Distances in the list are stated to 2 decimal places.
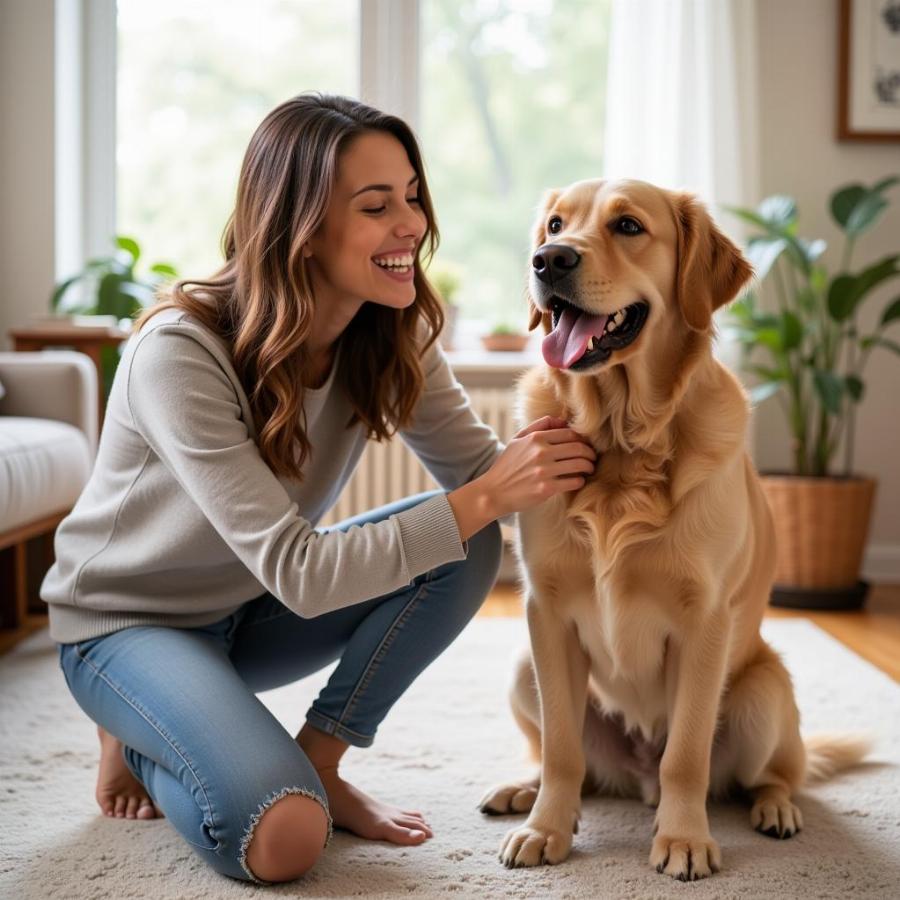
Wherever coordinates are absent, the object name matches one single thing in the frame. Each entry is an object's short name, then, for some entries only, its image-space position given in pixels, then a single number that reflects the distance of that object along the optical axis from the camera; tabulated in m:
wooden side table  3.38
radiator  3.91
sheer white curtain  3.83
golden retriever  1.60
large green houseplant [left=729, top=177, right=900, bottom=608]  3.54
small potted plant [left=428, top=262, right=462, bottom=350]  4.05
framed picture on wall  3.95
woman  1.56
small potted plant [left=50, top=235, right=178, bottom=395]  3.51
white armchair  2.74
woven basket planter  3.58
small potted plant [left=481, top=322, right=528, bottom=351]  4.16
